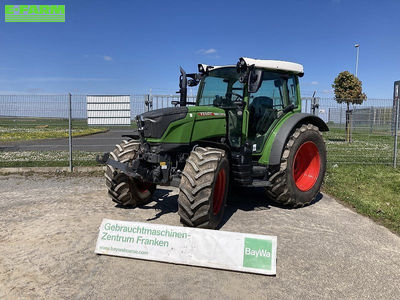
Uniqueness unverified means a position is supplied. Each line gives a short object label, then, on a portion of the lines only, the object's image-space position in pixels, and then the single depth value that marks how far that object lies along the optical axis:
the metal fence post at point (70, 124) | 8.65
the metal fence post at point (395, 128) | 8.98
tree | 17.91
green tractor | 4.13
